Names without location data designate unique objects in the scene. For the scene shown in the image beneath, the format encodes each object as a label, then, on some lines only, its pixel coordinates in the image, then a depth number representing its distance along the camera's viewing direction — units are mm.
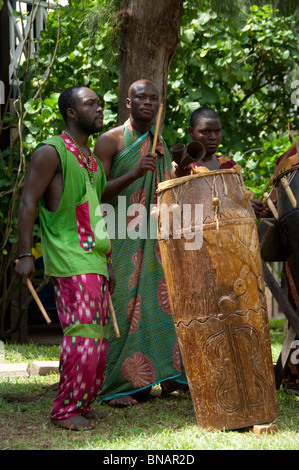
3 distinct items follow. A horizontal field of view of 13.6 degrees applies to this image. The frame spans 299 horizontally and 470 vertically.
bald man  8106
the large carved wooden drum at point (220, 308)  6507
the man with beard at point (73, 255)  6766
